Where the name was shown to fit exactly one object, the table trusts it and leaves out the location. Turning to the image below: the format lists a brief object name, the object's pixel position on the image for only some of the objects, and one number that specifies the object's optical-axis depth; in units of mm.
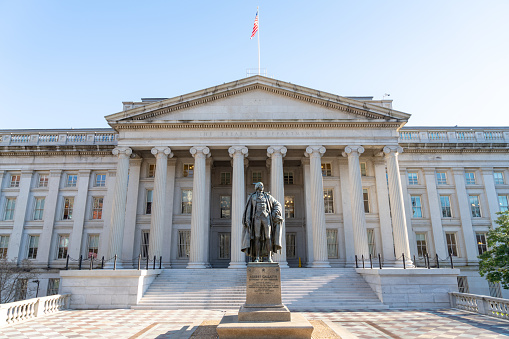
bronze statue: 11195
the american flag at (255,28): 30194
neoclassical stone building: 26359
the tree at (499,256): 20922
